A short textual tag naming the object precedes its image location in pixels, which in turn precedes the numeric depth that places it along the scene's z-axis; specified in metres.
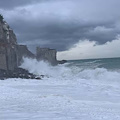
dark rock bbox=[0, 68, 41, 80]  36.70
